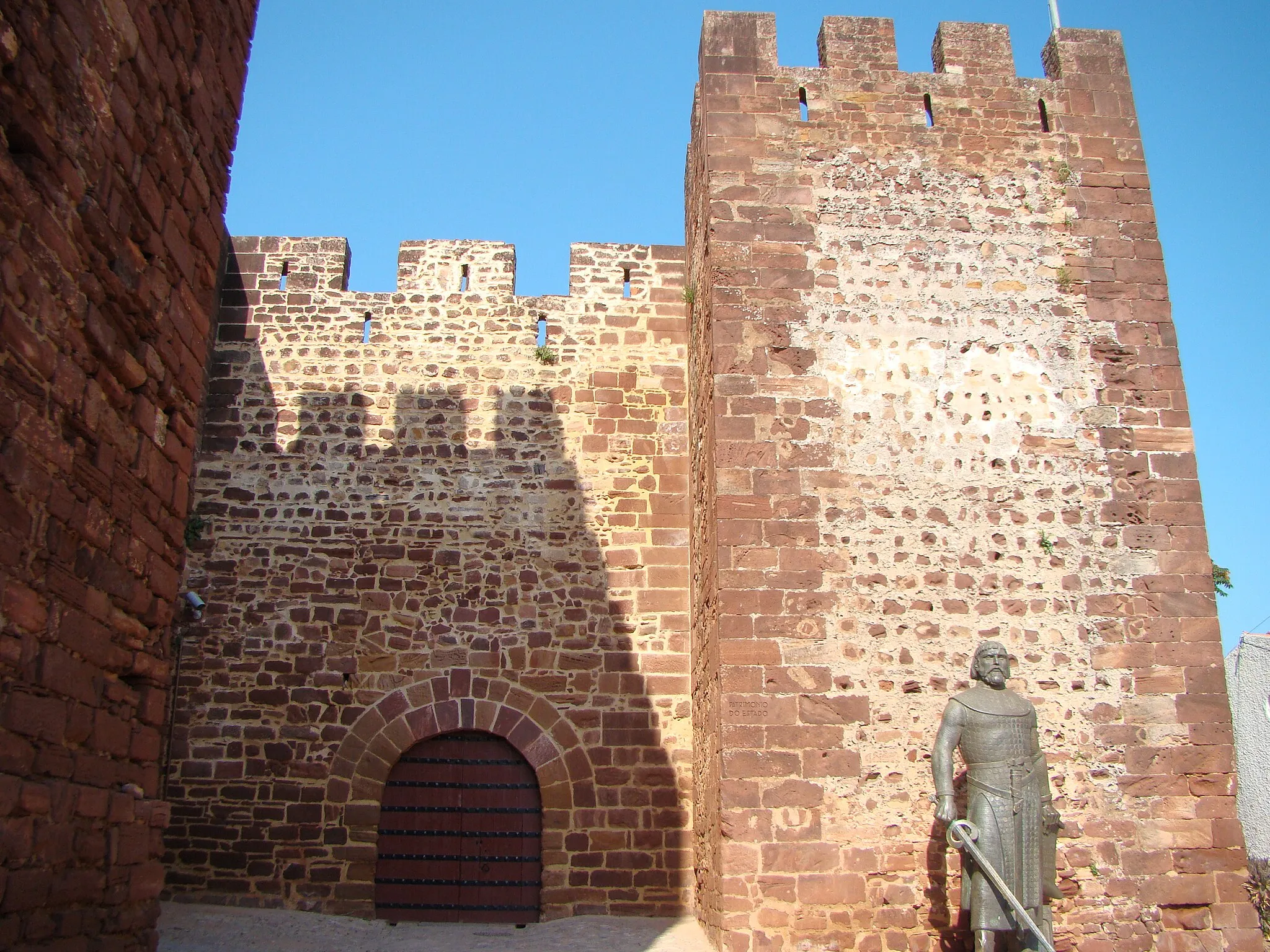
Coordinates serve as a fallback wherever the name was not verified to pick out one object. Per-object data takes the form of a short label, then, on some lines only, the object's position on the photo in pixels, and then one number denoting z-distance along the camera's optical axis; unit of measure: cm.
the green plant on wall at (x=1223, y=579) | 1270
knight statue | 579
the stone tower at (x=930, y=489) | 687
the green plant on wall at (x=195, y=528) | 931
